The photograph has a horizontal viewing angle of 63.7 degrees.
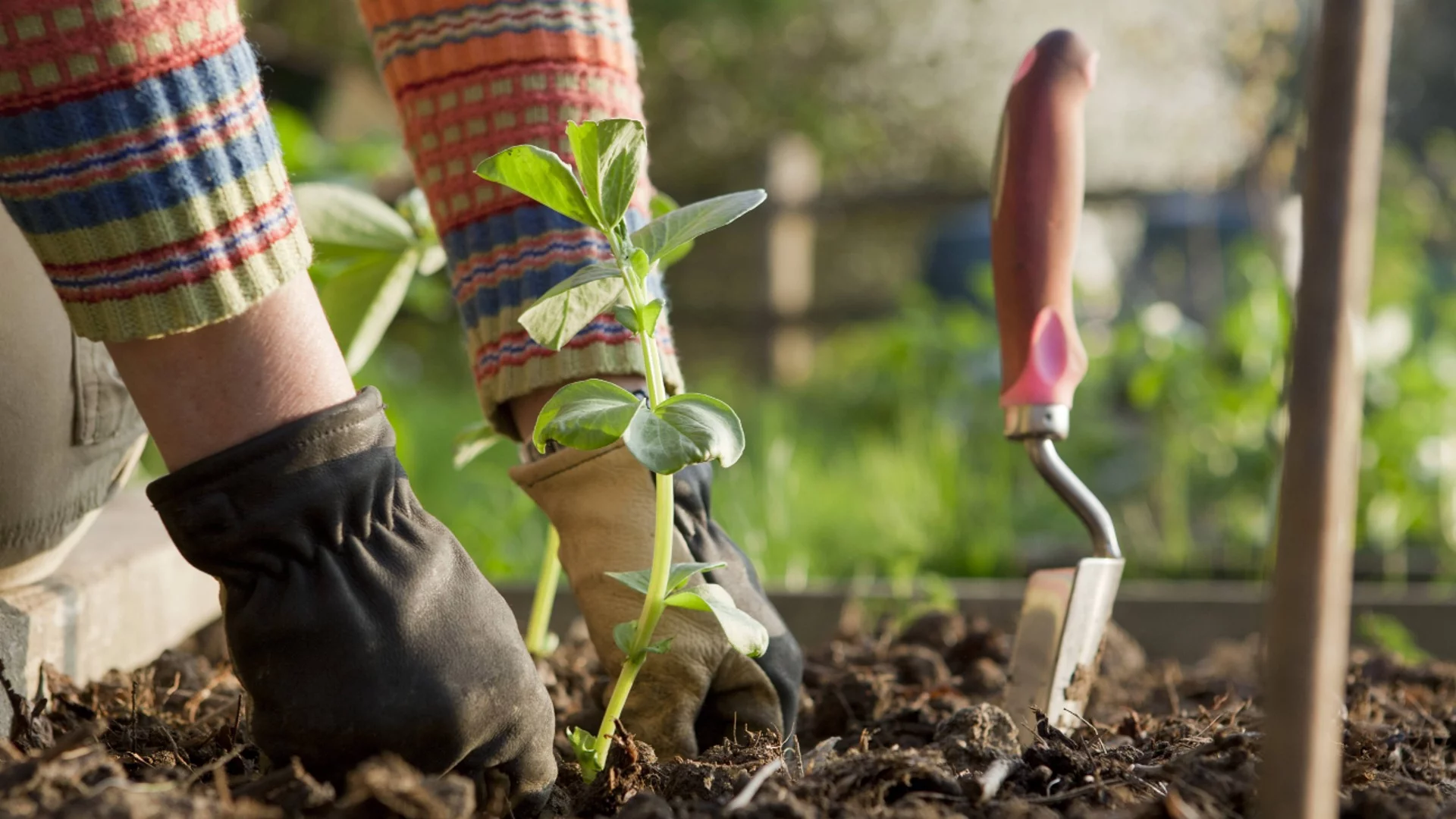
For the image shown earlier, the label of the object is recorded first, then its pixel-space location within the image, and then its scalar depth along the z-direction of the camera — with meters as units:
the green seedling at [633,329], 0.65
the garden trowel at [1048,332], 0.92
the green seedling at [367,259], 1.11
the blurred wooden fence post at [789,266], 6.34
